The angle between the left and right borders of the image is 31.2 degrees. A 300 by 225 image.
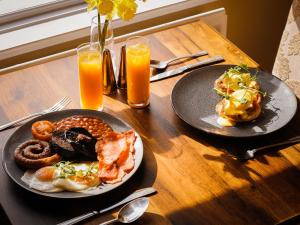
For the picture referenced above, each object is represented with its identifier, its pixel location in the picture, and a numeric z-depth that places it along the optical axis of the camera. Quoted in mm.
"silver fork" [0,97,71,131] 1528
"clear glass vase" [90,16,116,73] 1567
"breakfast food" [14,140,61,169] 1329
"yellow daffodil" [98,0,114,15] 1336
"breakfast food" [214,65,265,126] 1500
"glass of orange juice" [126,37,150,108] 1532
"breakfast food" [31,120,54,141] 1427
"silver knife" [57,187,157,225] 1214
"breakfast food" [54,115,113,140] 1451
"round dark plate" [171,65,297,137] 1495
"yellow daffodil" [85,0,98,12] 1344
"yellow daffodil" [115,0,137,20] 1354
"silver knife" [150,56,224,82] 1736
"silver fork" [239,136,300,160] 1406
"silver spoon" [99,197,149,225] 1222
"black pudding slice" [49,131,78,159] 1356
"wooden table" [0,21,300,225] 1247
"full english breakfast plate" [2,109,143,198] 1289
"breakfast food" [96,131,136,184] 1326
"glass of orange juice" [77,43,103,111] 1511
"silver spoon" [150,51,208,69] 1768
